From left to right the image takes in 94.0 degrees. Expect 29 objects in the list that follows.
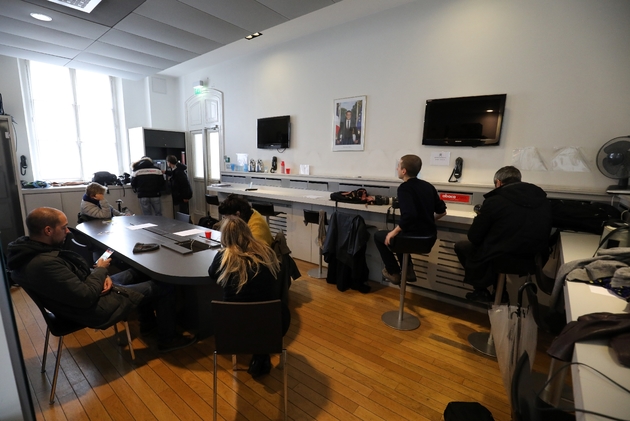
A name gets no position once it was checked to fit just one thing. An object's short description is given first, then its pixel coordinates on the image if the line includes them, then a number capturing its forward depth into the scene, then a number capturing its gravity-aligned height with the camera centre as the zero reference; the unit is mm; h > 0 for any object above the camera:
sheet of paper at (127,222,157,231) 3124 -736
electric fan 2334 +83
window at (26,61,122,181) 5230 +626
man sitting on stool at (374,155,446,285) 2342 -301
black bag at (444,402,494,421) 1523 -1288
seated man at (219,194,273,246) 2264 -418
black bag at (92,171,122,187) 5292 -395
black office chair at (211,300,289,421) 1436 -835
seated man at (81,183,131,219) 3410 -548
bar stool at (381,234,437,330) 2398 -812
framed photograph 3914 +536
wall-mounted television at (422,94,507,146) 2951 +482
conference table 1970 -738
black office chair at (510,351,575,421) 845 -678
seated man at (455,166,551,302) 2062 -401
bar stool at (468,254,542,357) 2105 -726
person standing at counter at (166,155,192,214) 5730 -427
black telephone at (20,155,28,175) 4938 -171
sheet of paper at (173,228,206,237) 2871 -722
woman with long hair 1632 -591
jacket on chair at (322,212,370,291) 3135 -931
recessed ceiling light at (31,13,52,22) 3039 +1446
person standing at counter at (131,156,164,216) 5234 -445
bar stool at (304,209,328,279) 3598 -917
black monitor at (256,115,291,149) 4738 +484
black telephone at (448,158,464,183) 3197 -29
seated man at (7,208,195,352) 1602 -699
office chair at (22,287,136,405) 1801 -1058
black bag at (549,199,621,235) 2297 -357
